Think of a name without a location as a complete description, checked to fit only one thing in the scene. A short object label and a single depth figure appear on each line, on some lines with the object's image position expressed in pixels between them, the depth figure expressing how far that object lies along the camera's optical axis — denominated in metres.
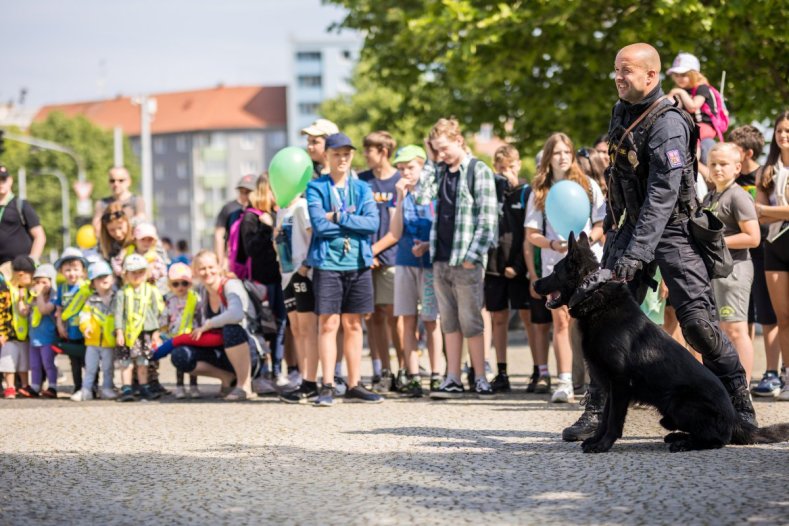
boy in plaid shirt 10.67
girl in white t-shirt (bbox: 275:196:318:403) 10.73
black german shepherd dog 6.73
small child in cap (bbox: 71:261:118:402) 11.97
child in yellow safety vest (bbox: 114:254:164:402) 11.83
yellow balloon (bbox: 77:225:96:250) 17.31
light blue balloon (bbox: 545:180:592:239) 9.71
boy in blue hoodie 10.43
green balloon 11.14
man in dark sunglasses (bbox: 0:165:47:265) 13.30
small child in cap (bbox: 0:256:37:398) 12.59
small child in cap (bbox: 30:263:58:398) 12.56
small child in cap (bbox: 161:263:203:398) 11.80
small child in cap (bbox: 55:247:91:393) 12.30
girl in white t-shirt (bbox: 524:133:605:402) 10.25
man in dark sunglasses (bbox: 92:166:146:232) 13.02
